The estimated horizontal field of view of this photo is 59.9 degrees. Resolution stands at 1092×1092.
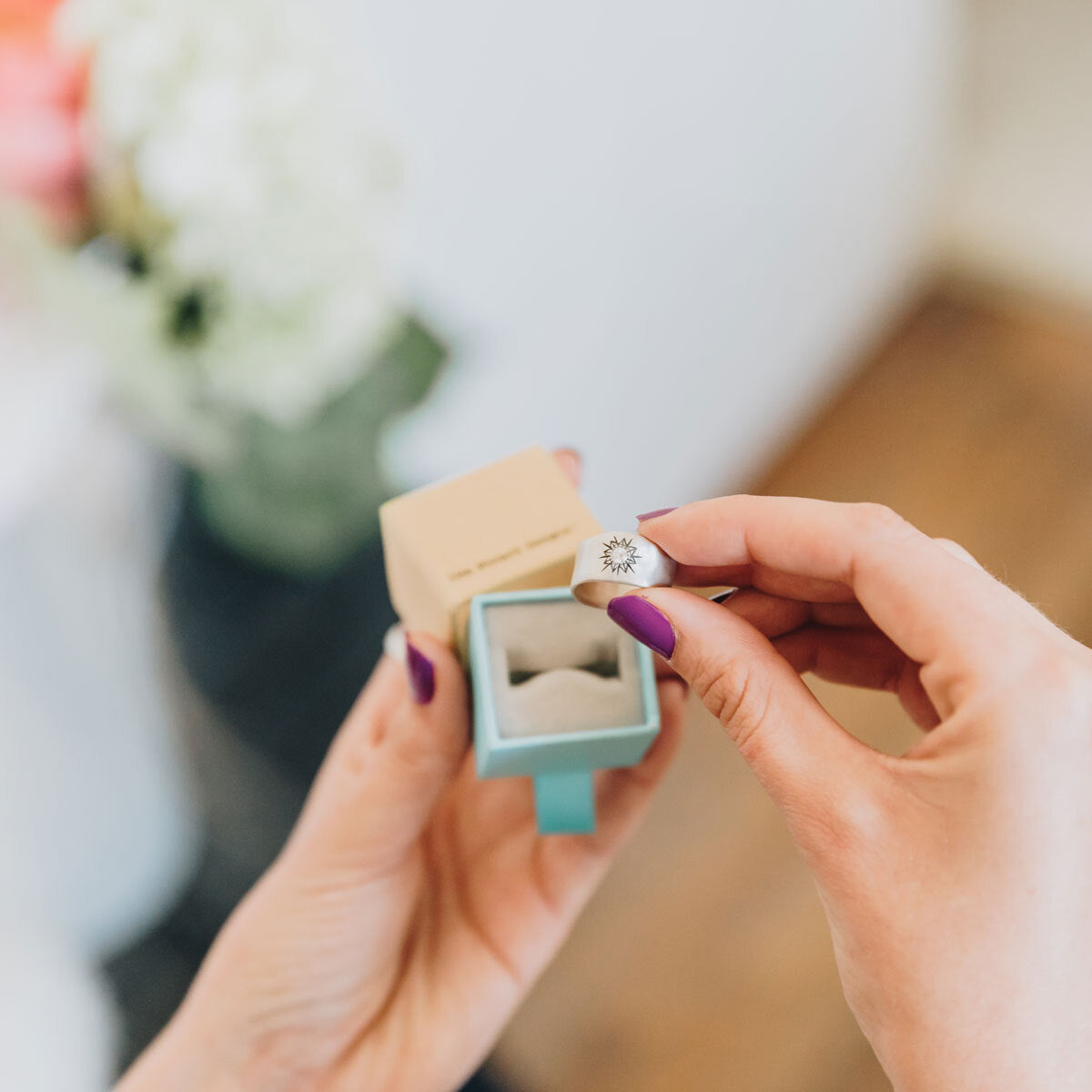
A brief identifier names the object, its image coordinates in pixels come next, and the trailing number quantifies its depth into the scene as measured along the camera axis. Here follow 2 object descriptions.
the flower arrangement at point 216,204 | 0.65
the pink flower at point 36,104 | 0.65
